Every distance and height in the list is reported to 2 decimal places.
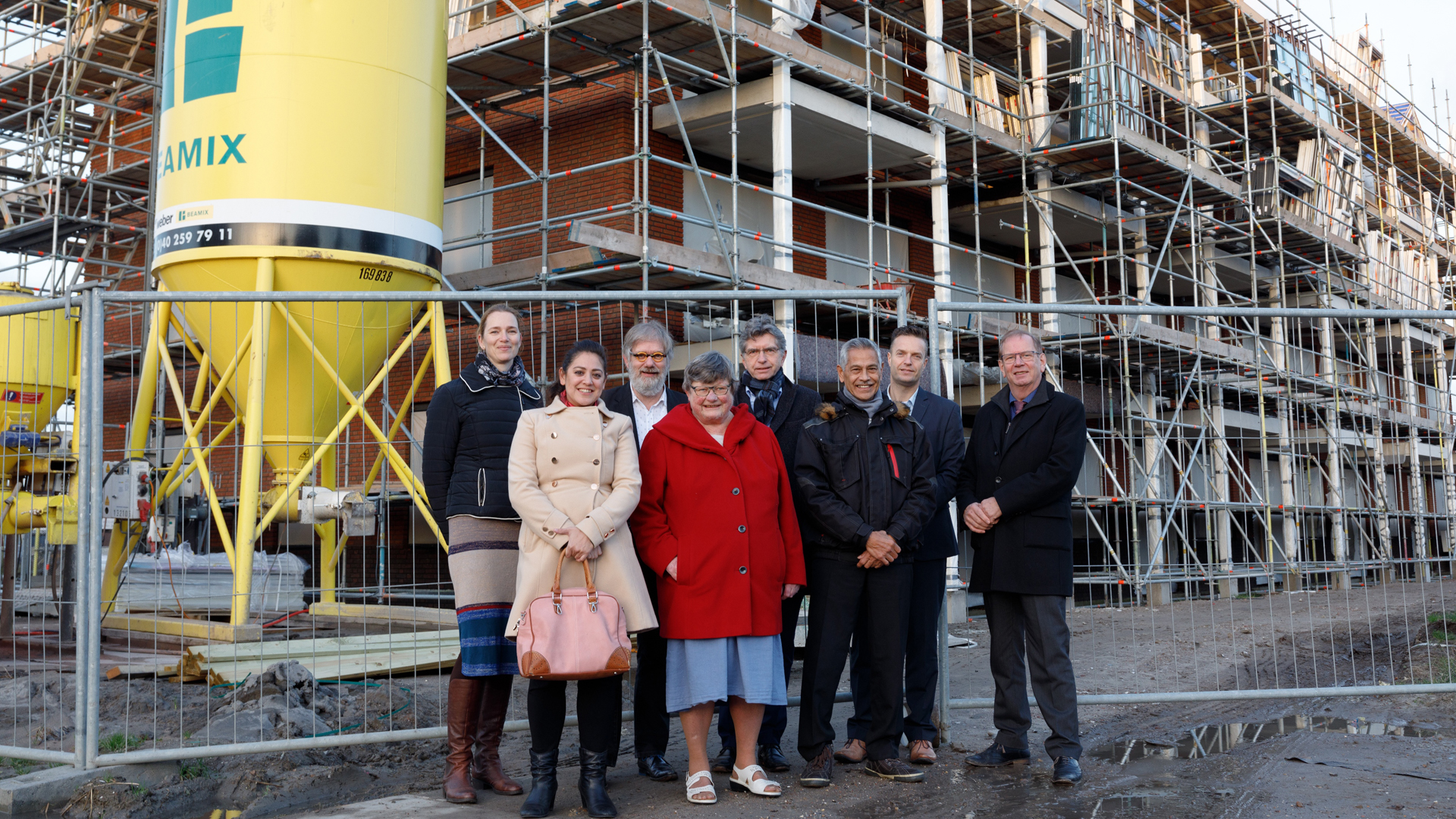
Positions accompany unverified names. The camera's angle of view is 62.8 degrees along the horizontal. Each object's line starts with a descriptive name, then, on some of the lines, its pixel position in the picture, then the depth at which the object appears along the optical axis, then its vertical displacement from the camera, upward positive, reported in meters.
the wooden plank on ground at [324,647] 7.02 -0.78
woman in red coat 4.75 -0.17
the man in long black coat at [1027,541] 5.23 -0.12
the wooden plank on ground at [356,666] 6.95 -0.89
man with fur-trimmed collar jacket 5.07 -0.12
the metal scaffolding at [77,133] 15.37 +5.44
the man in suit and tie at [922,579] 5.37 -0.29
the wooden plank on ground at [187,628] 7.16 -0.71
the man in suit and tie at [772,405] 5.28 +0.51
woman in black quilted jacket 4.80 -0.03
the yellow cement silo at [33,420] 8.46 +0.84
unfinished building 9.14 +4.42
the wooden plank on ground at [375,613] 7.81 -0.64
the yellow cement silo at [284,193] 8.57 +2.39
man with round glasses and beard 5.10 +0.44
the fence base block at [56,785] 4.69 -1.06
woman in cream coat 4.52 -0.02
